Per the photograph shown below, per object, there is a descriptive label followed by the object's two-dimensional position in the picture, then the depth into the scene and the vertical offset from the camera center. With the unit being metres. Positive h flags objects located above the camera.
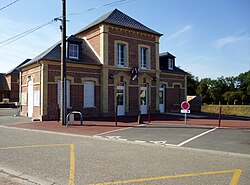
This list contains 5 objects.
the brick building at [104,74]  18.22 +2.00
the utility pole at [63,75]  14.68 +1.36
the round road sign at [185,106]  14.84 -0.43
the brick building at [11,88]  47.44 +1.98
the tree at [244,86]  75.19 +4.53
